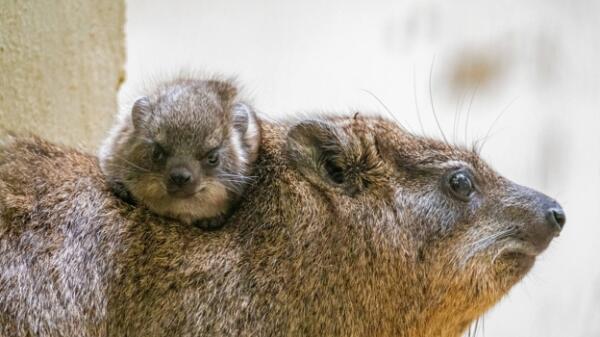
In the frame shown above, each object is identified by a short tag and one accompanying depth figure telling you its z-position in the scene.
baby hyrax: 7.73
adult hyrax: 7.32
